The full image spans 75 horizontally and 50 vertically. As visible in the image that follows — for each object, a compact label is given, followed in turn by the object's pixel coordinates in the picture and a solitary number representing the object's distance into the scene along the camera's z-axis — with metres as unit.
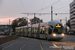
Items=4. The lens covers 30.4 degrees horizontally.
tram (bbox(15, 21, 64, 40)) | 22.30
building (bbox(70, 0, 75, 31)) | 95.05
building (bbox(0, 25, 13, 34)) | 119.31
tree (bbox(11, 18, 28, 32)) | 110.19
